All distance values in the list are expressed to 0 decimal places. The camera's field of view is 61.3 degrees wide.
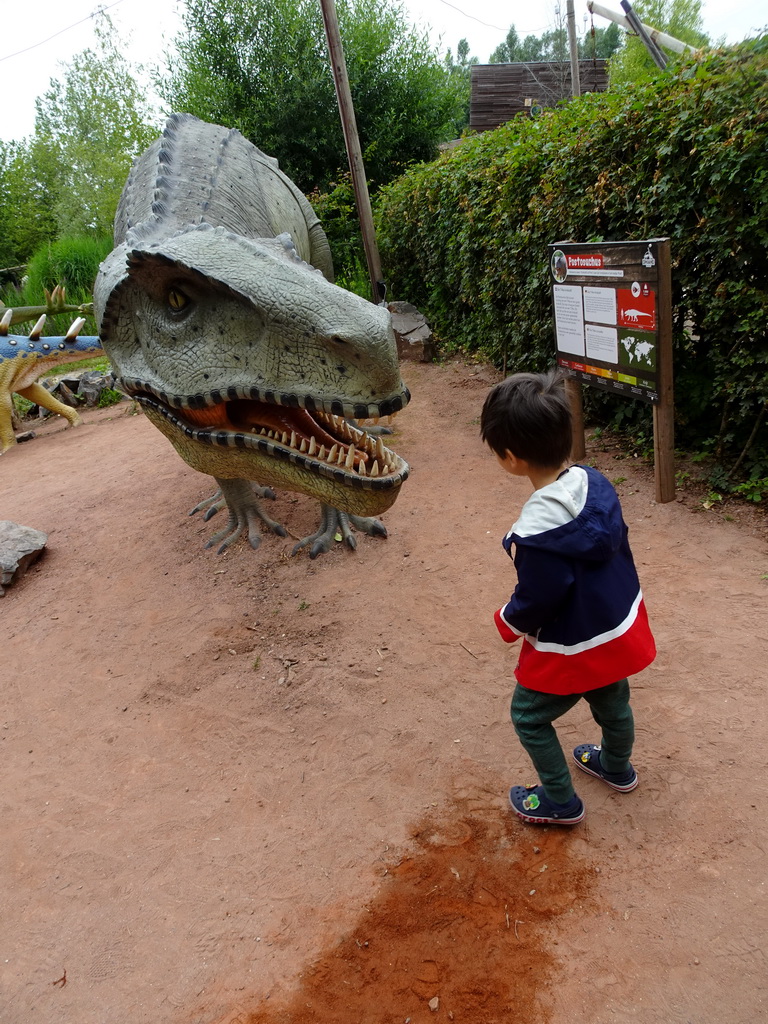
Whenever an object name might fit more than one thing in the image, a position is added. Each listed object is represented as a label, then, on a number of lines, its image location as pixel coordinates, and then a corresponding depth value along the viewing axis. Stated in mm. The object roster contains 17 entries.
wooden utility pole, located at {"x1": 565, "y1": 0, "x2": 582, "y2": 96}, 12992
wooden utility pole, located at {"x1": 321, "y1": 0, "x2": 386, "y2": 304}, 7457
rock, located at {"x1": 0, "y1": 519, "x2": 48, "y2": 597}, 4499
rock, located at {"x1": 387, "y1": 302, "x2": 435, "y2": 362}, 8289
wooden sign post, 3680
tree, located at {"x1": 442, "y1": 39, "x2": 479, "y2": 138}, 14556
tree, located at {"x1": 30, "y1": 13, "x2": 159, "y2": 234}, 21156
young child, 1677
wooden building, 14531
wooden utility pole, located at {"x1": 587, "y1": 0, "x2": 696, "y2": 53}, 8776
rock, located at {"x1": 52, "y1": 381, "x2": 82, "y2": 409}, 10070
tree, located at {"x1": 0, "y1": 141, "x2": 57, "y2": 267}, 21406
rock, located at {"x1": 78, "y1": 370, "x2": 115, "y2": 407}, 10055
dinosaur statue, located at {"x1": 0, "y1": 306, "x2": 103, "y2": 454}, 8398
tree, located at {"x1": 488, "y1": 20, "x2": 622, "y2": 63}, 46312
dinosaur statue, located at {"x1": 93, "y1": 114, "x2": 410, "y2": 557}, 2307
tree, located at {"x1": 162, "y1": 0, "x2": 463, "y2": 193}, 12180
